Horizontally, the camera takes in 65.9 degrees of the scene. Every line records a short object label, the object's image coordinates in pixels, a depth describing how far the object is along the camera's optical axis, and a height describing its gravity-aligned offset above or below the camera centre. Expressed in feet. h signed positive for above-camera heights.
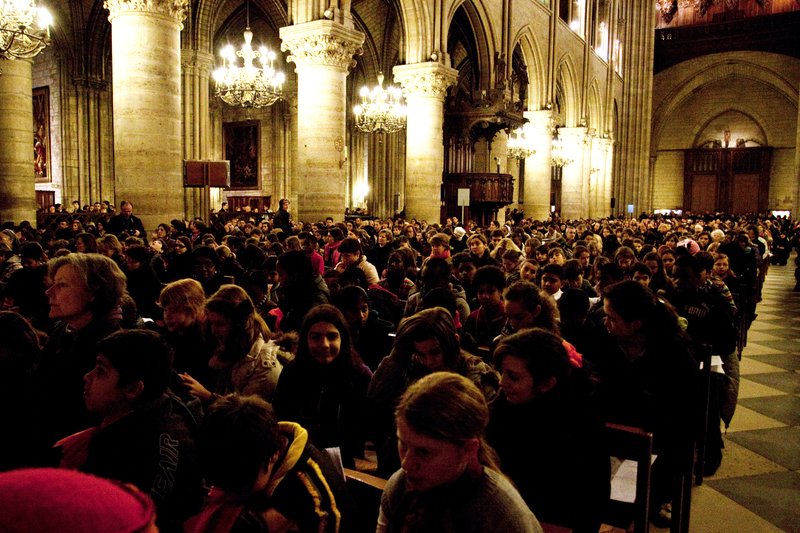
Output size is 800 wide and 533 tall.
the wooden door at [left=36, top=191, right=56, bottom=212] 76.64 +2.28
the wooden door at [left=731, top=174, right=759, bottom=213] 141.18 +5.91
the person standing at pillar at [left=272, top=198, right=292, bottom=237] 43.73 -0.07
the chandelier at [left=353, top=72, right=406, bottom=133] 65.62 +11.26
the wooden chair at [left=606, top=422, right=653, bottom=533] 8.86 -3.39
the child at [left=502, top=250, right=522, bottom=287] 24.47 -1.74
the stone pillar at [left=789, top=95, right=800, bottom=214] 110.22 +4.49
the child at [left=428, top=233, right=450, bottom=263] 26.07 -1.11
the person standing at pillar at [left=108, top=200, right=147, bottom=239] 31.60 -0.33
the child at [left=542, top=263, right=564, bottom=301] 19.04 -1.86
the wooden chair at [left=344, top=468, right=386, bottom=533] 7.57 -3.49
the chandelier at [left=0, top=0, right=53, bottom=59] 25.00 +7.91
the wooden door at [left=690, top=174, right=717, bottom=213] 145.69 +6.06
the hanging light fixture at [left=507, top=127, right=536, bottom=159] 81.82 +9.53
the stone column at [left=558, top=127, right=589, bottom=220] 104.01 +7.14
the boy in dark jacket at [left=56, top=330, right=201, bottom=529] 7.01 -2.53
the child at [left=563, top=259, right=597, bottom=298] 19.57 -1.76
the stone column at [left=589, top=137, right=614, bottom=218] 119.14 +8.18
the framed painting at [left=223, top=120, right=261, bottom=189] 102.06 +10.76
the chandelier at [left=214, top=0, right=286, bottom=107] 50.98 +11.44
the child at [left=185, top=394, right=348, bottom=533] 6.09 -2.67
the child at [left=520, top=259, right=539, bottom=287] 21.13 -1.81
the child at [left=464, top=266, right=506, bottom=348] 15.93 -2.34
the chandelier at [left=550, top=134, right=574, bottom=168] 99.09 +9.96
